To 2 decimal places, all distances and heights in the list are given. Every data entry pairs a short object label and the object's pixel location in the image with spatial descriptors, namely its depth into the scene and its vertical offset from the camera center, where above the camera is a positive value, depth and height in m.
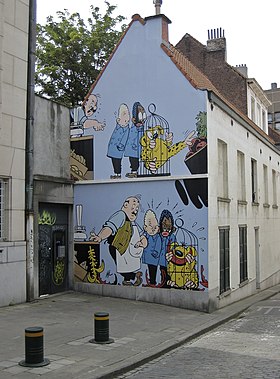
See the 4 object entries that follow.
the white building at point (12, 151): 12.98 +2.13
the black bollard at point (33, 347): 7.30 -1.73
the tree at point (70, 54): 25.05 +8.87
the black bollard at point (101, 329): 8.98 -1.79
